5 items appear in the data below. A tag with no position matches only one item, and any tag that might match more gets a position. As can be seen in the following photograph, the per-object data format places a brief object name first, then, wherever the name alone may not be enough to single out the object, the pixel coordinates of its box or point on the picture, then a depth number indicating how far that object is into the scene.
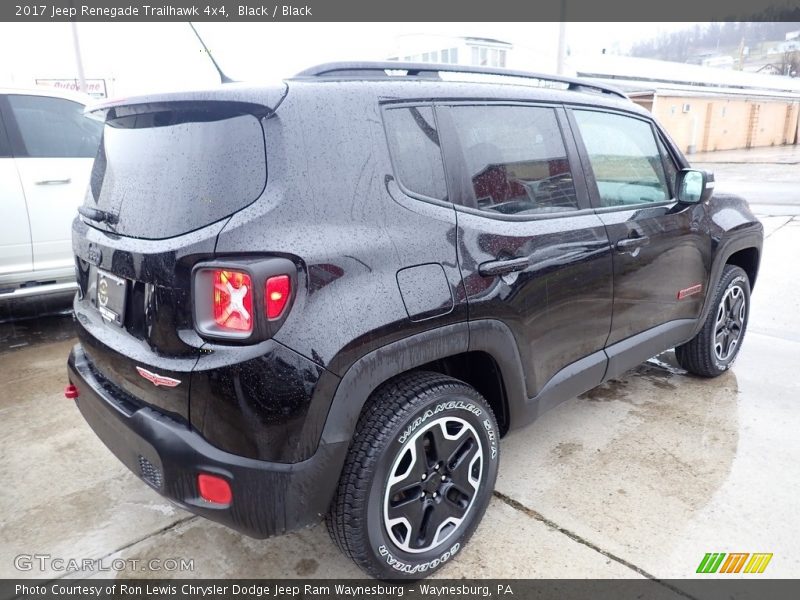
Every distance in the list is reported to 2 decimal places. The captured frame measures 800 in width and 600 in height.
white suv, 4.49
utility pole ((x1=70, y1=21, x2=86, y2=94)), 12.48
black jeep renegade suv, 1.83
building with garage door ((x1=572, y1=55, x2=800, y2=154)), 30.98
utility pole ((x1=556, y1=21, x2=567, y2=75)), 13.05
